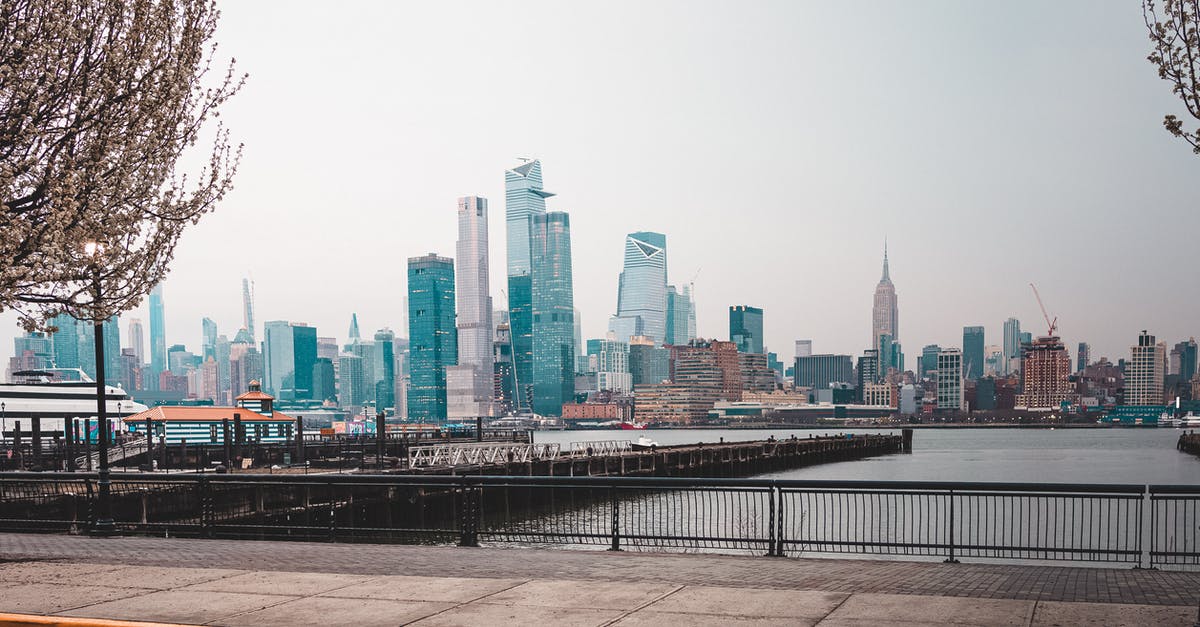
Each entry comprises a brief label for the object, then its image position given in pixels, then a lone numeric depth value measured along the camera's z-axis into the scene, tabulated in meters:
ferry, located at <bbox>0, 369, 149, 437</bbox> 88.94
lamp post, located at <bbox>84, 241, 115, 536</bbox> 18.31
